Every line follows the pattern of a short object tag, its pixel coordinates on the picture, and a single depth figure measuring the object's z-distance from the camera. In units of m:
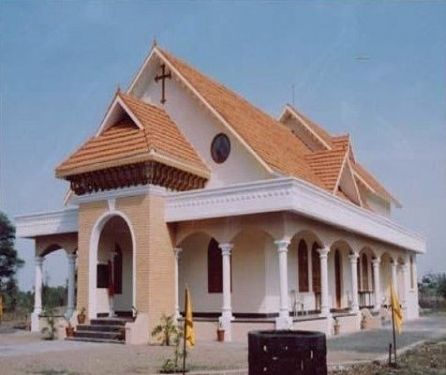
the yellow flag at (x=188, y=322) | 10.51
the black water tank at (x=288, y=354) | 8.29
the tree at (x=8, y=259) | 40.00
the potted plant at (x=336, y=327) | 21.14
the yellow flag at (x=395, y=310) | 13.27
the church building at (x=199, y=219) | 18.98
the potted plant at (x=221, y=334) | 18.64
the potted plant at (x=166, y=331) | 18.35
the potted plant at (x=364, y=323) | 23.91
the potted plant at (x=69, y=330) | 19.84
